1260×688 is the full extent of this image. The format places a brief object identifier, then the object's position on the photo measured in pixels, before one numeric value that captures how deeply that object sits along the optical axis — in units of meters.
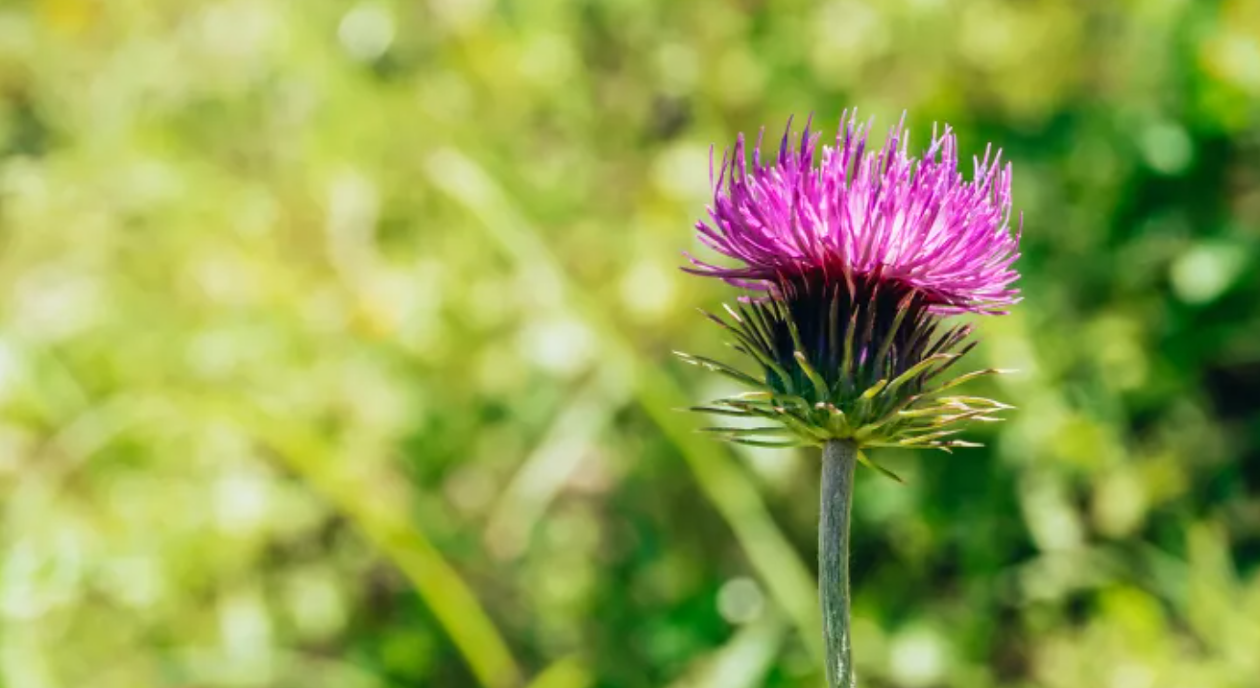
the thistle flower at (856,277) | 0.89
